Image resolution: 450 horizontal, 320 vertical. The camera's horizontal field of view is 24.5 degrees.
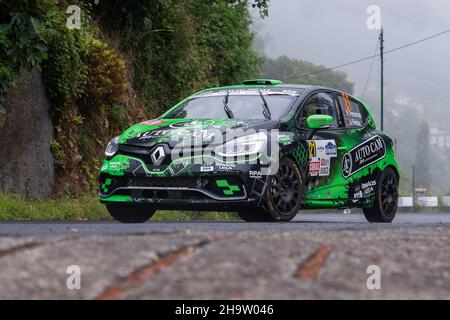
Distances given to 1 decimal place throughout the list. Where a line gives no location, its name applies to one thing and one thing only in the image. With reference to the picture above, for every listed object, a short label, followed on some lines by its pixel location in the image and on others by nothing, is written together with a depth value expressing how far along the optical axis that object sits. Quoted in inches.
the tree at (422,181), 7662.4
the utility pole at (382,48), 2241.6
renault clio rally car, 382.6
